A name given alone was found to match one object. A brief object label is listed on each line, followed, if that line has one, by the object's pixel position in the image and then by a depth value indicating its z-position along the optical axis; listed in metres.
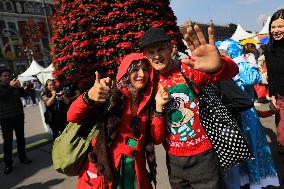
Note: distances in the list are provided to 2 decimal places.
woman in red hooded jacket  1.94
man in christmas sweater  2.00
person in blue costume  3.06
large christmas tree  3.39
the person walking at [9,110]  5.00
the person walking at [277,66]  2.93
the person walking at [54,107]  6.05
